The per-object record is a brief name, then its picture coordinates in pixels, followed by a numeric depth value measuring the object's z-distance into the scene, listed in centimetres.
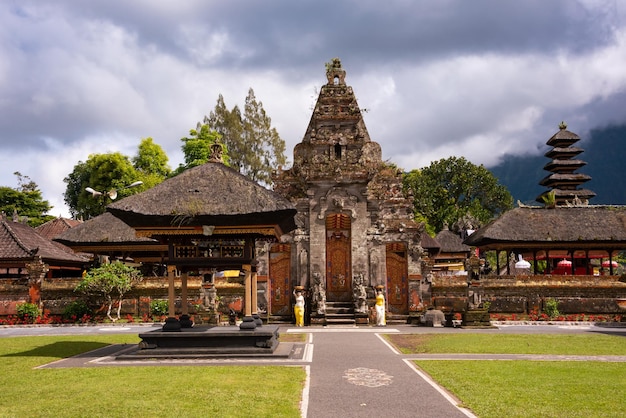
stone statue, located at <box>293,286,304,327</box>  2534
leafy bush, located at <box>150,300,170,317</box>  2742
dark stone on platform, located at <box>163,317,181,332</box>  1505
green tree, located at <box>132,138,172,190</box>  5494
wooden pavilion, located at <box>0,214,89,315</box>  2784
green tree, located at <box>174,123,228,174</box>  4666
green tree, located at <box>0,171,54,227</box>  5778
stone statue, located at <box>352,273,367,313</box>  2566
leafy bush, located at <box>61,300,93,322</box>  2738
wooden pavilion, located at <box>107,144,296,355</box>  1455
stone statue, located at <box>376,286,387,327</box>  2530
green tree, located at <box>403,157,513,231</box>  6291
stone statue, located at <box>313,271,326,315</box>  2570
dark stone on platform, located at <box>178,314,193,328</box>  1638
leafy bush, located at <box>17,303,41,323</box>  2733
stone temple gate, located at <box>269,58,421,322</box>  2706
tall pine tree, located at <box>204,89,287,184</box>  5444
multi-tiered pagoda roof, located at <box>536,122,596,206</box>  5665
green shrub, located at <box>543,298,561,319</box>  2738
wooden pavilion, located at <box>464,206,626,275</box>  3178
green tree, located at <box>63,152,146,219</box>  5138
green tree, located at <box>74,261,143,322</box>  2669
